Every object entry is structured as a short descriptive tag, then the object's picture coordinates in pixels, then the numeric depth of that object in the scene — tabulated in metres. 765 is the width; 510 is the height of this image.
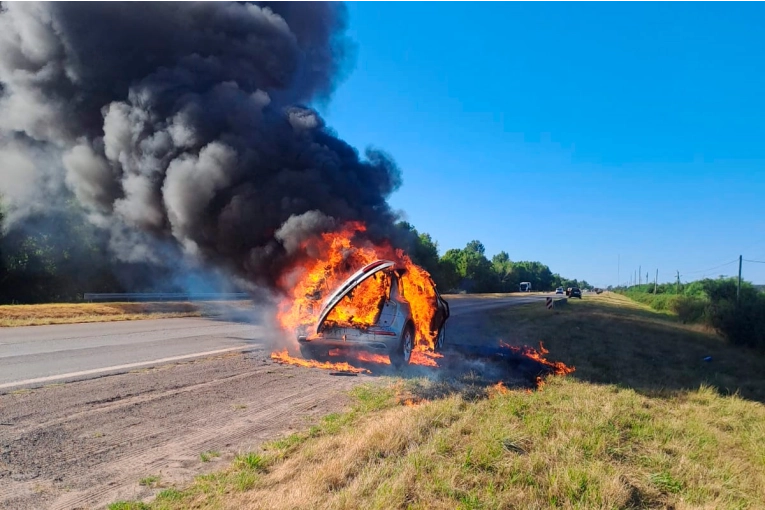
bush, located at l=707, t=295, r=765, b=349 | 17.30
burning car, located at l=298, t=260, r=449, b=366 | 7.79
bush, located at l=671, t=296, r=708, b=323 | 27.64
